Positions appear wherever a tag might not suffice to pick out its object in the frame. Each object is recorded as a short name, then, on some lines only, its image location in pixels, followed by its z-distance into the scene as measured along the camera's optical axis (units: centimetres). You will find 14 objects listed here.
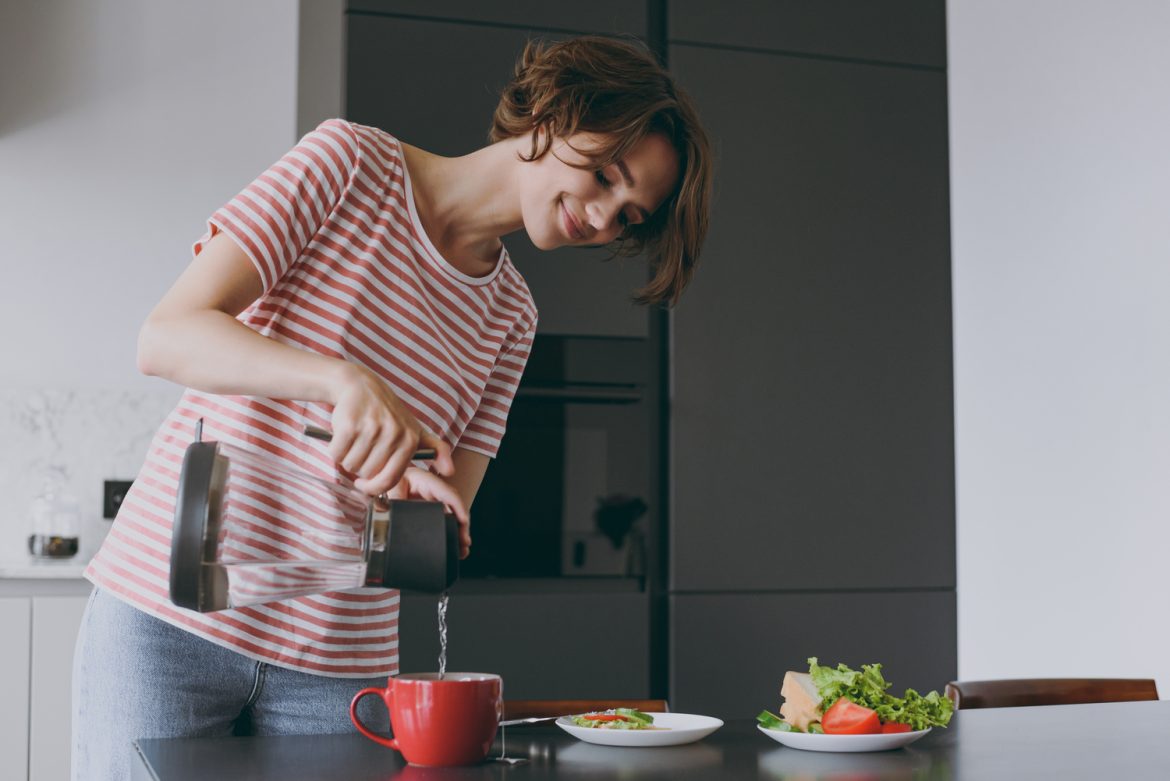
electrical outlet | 272
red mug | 95
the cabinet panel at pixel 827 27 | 304
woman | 102
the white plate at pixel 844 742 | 107
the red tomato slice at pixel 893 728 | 110
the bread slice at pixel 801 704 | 111
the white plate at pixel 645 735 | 107
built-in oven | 284
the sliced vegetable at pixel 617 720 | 111
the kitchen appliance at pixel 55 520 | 260
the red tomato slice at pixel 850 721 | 108
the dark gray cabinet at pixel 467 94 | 280
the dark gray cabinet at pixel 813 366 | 294
